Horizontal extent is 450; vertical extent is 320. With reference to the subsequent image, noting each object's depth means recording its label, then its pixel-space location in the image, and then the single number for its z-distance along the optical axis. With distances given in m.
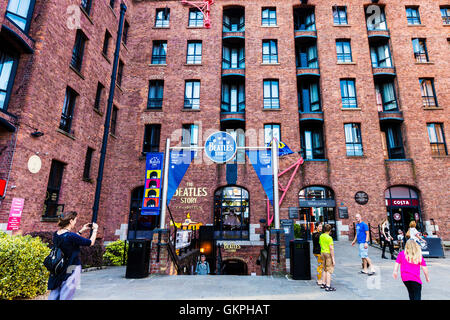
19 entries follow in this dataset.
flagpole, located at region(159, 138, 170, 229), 9.41
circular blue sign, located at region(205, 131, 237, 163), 9.36
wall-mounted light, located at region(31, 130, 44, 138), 10.41
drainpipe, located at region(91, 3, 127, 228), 14.19
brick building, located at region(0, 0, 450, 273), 16.19
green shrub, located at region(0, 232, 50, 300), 4.87
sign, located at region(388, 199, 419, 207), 17.03
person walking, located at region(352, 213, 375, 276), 8.44
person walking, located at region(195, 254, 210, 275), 10.90
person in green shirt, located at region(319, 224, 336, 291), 6.43
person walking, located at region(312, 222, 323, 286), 7.13
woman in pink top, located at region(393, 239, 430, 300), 4.42
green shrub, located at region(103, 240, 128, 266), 12.15
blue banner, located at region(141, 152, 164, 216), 10.75
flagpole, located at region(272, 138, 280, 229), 9.17
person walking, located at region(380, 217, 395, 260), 11.61
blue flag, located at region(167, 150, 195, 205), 9.47
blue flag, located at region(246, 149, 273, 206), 9.17
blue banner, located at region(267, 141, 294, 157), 14.83
